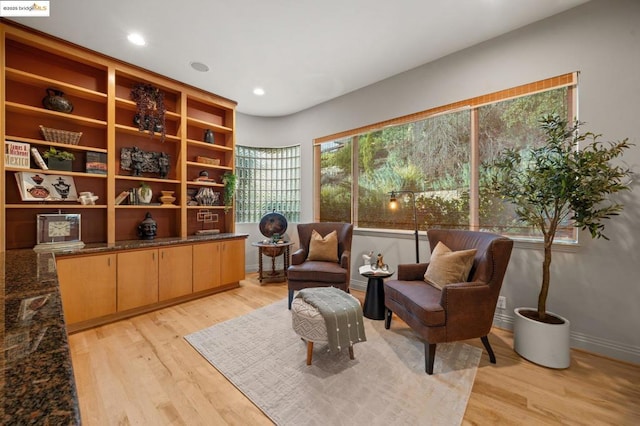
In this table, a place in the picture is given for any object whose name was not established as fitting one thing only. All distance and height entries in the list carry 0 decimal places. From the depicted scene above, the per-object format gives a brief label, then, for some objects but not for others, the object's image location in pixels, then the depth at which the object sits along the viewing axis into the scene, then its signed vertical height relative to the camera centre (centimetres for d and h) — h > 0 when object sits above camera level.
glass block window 462 +52
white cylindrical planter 192 -102
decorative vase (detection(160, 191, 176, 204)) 343 +16
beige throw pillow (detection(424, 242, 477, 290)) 218 -50
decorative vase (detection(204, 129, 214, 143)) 386 +112
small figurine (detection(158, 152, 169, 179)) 343 +61
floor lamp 282 +1
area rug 152 -121
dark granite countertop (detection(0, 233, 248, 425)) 39 -32
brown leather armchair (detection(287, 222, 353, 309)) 280 -67
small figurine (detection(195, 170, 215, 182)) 378 +49
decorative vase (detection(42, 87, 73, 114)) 262 +112
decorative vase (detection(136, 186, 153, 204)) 323 +19
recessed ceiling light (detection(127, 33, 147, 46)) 256 +177
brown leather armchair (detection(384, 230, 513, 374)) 187 -72
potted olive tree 186 +15
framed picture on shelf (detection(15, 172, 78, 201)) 246 +22
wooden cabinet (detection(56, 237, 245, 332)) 246 -80
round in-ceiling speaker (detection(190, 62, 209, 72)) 308 +178
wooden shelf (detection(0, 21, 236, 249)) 250 +93
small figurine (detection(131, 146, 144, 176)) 324 +62
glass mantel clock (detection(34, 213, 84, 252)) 252 -24
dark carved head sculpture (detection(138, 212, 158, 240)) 321 -25
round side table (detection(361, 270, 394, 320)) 272 -96
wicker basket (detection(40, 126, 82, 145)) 260 +77
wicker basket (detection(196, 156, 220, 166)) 383 +76
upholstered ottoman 188 -85
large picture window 248 +67
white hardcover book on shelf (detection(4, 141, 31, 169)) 236 +51
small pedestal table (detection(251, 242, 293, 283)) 396 -74
